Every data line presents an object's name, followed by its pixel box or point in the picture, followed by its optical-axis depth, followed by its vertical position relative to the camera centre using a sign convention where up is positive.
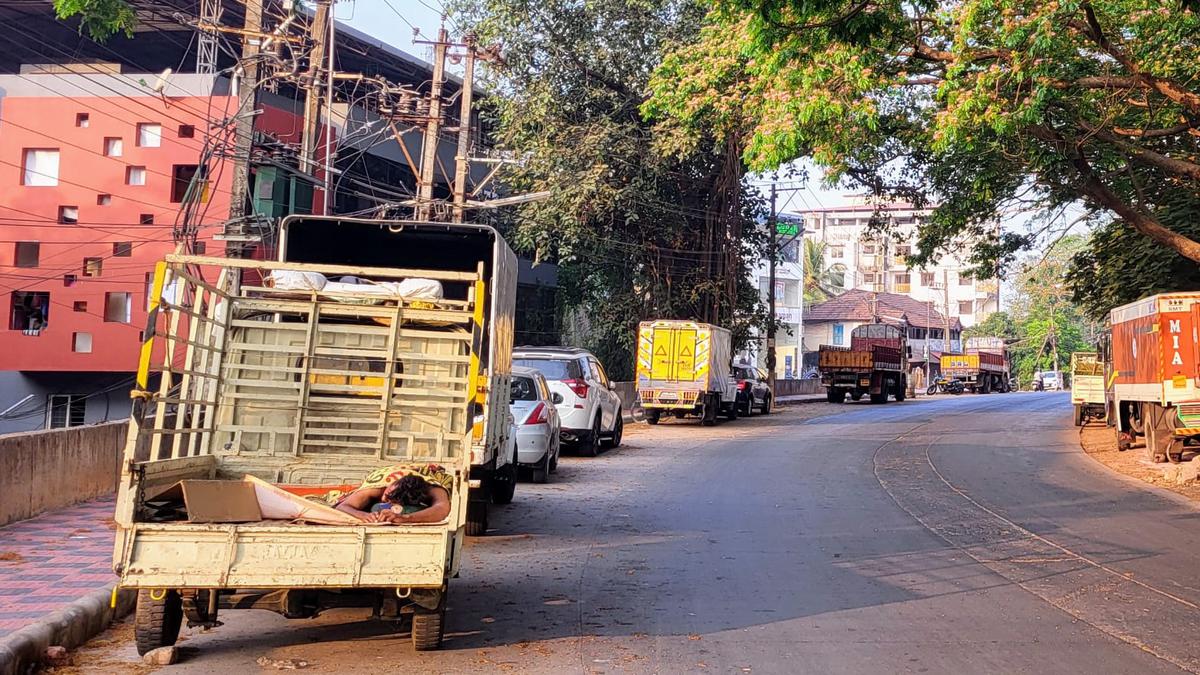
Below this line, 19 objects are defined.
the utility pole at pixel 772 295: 38.46 +4.64
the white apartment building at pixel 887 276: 100.69 +13.17
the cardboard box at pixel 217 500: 6.51 -0.72
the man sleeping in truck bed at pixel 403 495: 6.81 -0.68
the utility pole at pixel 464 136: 25.38 +6.30
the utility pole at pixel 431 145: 24.30 +5.80
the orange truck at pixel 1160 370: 17.86 +0.94
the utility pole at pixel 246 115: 15.53 +4.05
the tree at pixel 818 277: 82.44 +10.79
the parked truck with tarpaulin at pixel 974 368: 67.56 +3.01
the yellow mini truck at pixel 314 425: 5.97 -0.29
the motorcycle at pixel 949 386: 68.31 +1.81
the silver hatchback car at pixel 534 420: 14.78 -0.31
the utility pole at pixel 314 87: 20.25 +5.85
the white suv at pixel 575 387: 19.03 +0.23
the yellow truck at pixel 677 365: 29.64 +1.07
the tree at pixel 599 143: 29.77 +7.57
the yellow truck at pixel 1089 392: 30.62 +0.80
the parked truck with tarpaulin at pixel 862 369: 47.25 +1.89
